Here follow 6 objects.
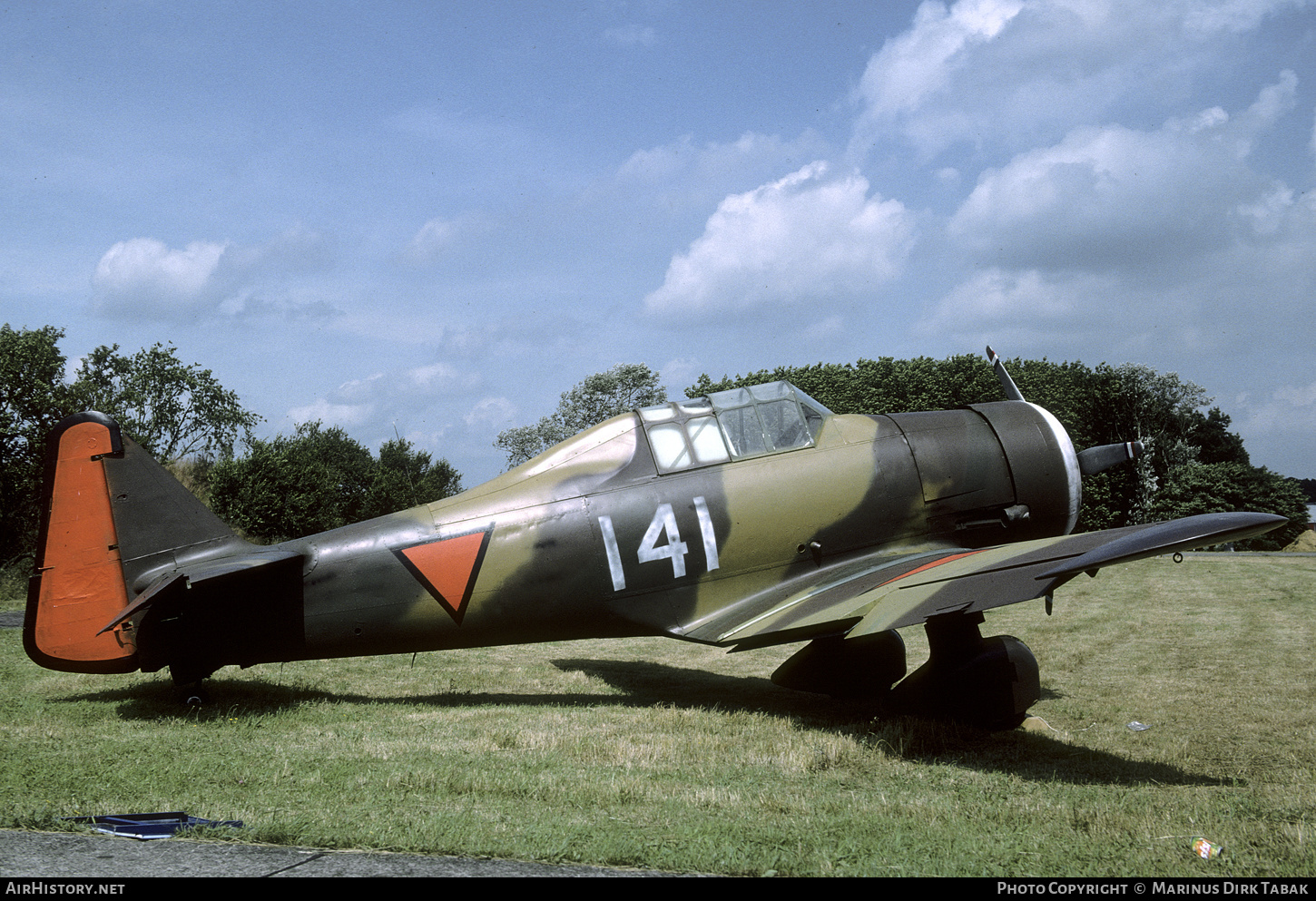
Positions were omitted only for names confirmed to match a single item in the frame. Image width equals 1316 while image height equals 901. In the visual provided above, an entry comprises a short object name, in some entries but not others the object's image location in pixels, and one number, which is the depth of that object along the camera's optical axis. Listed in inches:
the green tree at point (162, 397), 1908.2
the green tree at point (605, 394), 2174.0
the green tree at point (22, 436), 867.4
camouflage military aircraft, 279.0
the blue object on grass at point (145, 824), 151.0
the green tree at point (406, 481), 1764.3
